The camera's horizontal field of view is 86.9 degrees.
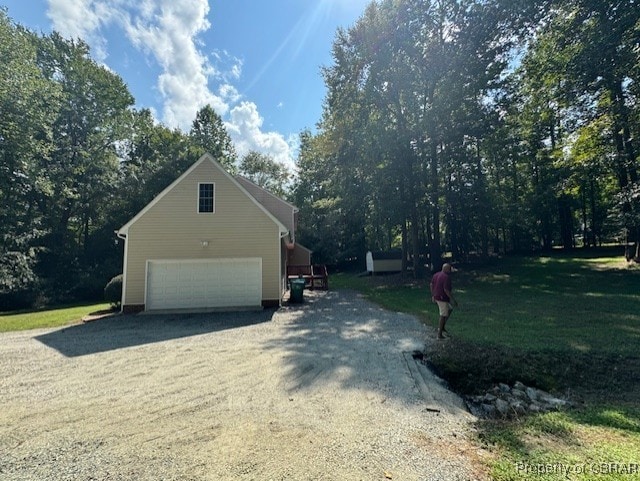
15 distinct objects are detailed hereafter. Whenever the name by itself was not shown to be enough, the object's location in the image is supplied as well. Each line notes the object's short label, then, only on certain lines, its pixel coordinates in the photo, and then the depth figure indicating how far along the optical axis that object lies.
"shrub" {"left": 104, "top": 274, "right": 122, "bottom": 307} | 14.34
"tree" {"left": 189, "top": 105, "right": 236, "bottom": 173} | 35.50
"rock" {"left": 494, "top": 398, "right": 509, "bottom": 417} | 4.68
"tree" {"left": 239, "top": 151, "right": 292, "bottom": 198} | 43.84
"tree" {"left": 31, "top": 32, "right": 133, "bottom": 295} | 22.84
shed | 27.80
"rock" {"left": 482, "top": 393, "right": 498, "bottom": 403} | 5.22
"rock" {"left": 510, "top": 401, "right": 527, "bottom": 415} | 4.66
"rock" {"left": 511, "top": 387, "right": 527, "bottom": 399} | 5.26
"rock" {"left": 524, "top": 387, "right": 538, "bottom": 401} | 5.20
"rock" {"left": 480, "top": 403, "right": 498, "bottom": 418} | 4.73
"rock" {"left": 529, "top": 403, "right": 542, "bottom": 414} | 4.68
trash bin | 15.12
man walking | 8.26
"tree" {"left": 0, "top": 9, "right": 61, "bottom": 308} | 17.22
